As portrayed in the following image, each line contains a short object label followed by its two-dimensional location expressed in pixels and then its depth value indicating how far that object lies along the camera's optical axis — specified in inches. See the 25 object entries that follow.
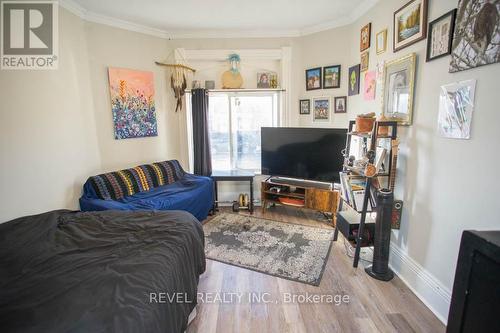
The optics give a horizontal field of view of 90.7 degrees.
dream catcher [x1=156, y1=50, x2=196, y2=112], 145.8
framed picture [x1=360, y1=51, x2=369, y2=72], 112.2
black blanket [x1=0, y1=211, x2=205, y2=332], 38.5
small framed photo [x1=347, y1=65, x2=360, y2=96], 121.0
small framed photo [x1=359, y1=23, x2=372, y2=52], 108.9
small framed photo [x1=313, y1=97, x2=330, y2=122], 140.1
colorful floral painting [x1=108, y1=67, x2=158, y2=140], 126.6
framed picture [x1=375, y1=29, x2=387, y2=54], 97.0
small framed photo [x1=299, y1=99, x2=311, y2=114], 145.9
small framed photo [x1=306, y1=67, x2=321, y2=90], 140.0
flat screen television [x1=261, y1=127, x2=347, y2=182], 122.9
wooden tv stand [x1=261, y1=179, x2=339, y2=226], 125.7
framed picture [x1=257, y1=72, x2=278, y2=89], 149.2
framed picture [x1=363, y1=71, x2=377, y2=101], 106.0
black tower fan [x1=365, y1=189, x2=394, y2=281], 82.2
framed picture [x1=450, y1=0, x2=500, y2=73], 52.7
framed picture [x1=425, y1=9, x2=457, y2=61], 64.6
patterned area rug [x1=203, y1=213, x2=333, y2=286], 91.6
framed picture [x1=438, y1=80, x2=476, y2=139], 59.2
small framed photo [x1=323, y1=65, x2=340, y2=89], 134.3
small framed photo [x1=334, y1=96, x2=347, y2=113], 133.3
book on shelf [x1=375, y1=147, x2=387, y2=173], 85.5
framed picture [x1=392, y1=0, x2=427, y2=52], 74.8
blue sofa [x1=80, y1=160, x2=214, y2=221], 106.4
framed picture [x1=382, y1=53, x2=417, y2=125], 80.4
